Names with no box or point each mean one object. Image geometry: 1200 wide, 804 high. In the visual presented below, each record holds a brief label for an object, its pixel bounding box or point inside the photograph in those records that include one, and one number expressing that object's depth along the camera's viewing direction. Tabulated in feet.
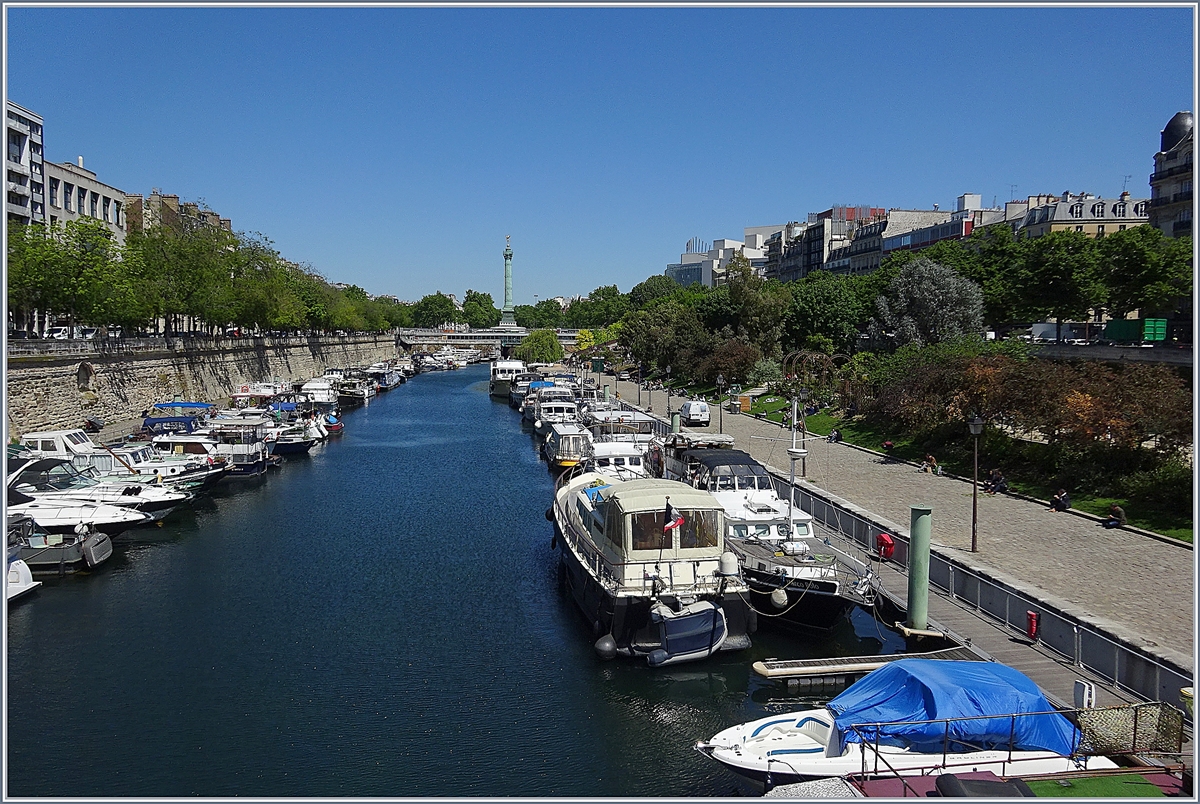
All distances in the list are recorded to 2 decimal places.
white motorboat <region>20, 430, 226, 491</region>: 111.86
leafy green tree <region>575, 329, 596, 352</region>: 500.04
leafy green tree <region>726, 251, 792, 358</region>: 249.34
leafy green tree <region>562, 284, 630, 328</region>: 570.05
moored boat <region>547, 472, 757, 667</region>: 65.67
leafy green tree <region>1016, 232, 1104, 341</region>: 167.84
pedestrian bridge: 614.34
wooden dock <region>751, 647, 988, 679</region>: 61.16
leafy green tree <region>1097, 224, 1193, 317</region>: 157.58
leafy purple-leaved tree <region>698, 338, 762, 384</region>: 227.40
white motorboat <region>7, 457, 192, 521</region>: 98.78
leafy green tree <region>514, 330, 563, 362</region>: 427.33
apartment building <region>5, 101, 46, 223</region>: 227.81
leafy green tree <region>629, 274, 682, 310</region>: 523.29
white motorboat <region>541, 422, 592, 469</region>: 151.64
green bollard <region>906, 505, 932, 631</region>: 64.85
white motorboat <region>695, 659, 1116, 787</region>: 43.04
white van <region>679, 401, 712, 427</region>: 164.86
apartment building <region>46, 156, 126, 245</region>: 246.68
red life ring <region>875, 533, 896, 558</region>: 80.59
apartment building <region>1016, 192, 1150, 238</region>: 266.57
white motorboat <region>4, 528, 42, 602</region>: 78.38
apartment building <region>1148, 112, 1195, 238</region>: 184.44
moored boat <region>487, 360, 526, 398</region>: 323.78
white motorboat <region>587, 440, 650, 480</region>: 119.55
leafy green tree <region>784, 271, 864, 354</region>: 239.91
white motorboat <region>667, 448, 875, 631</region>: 68.90
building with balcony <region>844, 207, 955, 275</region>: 368.68
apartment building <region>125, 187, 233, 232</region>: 264.48
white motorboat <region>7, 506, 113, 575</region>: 87.97
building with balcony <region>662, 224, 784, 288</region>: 577.06
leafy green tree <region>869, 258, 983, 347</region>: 181.27
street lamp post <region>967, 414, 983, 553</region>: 76.89
